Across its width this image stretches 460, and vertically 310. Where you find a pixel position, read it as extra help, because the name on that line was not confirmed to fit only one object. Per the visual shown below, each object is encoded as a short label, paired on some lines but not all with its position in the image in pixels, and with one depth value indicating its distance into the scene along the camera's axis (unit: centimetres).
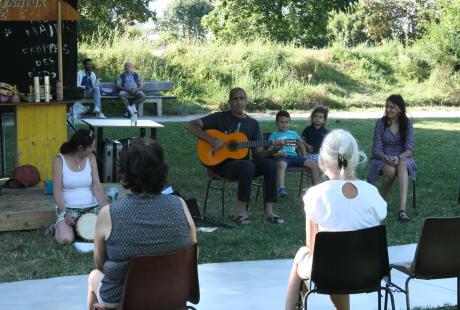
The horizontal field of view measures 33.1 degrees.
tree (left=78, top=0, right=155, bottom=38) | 2247
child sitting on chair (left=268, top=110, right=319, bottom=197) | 821
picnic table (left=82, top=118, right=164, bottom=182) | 913
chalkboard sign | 949
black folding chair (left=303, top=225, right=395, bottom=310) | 374
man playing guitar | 736
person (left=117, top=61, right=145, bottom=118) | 1712
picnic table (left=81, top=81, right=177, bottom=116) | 1744
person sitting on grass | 645
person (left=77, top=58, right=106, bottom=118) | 1617
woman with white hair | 394
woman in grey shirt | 346
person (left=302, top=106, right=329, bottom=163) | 855
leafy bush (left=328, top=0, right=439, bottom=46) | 4416
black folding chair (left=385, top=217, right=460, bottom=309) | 406
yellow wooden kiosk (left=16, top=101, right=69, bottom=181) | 846
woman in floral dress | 793
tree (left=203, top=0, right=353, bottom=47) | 1067
